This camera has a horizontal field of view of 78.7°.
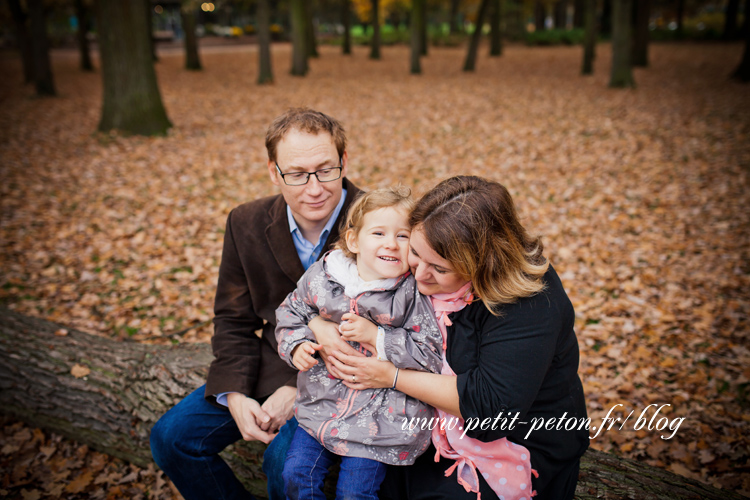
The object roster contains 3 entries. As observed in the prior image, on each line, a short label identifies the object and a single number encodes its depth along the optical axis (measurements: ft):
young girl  6.94
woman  6.27
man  8.38
